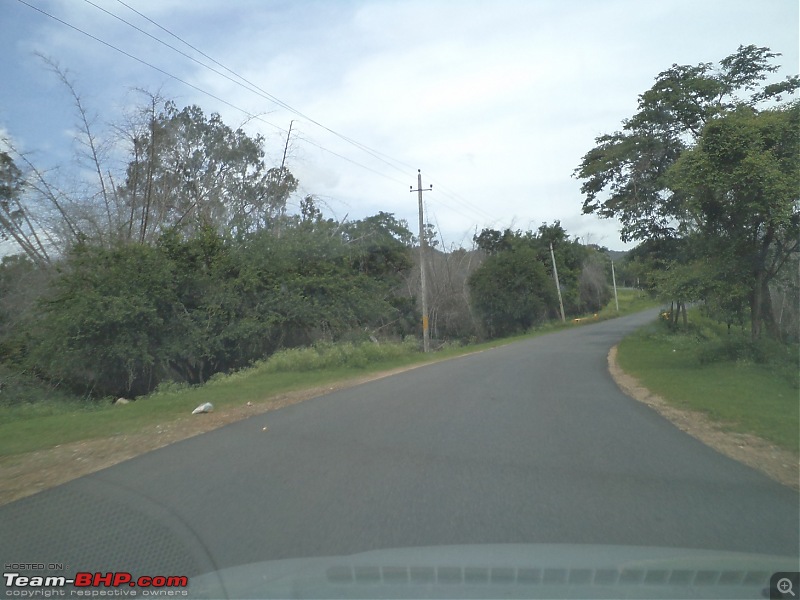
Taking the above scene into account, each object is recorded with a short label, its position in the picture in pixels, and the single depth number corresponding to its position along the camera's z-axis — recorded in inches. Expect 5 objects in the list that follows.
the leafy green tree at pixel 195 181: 1205.1
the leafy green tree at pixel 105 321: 883.4
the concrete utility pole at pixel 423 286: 1357.7
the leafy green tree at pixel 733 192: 688.4
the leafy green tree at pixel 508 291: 2126.0
